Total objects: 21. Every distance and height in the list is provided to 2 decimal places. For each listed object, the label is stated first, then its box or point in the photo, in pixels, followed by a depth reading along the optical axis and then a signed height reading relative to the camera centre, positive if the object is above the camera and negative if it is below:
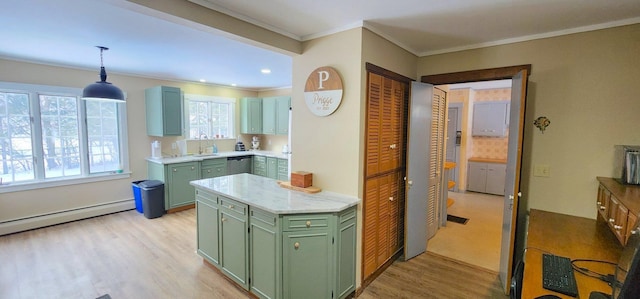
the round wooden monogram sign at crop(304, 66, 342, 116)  2.49 +0.37
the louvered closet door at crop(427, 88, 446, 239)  3.52 -0.36
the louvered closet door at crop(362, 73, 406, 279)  2.60 -0.43
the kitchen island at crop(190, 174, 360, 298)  2.13 -0.91
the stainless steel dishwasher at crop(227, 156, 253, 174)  5.70 -0.76
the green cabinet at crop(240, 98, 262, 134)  6.33 +0.32
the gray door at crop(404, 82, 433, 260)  3.04 -0.42
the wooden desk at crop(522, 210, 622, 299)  1.44 -0.77
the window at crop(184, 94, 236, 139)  5.71 +0.26
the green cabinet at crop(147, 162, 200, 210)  4.69 -0.89
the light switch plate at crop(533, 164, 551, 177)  2.61 -0.35
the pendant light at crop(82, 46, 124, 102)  3.33 +0.43
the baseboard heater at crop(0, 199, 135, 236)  3.87 -1.39
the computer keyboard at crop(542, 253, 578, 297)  1.37 -0.76
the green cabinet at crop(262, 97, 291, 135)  5.91 +0.31
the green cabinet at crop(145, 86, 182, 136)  4.79 +0.30
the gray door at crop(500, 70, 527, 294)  2.40 -0.35
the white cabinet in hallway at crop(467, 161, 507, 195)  6.14 -1.02
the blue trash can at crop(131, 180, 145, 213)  4.68 -1.16
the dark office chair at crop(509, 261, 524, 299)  1.62 -0.90
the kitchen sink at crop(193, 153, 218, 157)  5.46 -0.53
